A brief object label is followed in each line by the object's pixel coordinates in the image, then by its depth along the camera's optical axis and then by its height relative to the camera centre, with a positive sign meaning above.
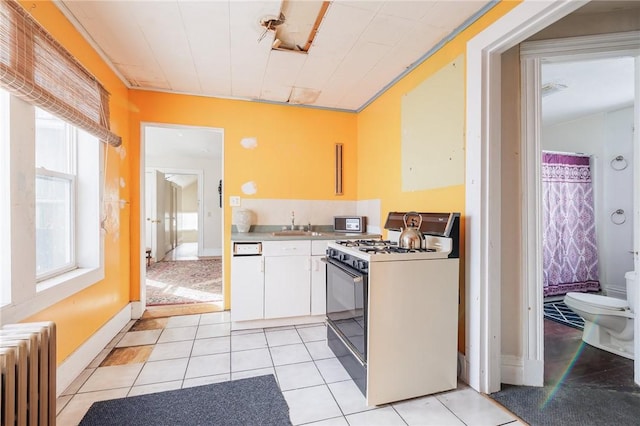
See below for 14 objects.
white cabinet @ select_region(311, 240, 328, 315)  2.83 -0.64
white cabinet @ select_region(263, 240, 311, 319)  2.72 -0.64
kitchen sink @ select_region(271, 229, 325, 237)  3.03 -0.23
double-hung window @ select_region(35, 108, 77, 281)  1.77 +0.12
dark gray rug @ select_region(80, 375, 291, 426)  1.50 -1.11
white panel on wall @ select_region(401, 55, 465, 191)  1.97 +0.63
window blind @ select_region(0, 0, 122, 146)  1.31 +0.79
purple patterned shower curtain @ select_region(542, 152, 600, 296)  3.66 -0.18
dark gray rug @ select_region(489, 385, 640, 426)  1.51 -1.11
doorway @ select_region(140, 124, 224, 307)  3.99 -0.21
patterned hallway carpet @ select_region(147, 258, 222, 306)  3.61 -1.08
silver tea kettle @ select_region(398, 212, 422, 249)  1.87 -0.18
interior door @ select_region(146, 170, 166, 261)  6.01 +0.04
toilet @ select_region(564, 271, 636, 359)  2.19 -0.86
